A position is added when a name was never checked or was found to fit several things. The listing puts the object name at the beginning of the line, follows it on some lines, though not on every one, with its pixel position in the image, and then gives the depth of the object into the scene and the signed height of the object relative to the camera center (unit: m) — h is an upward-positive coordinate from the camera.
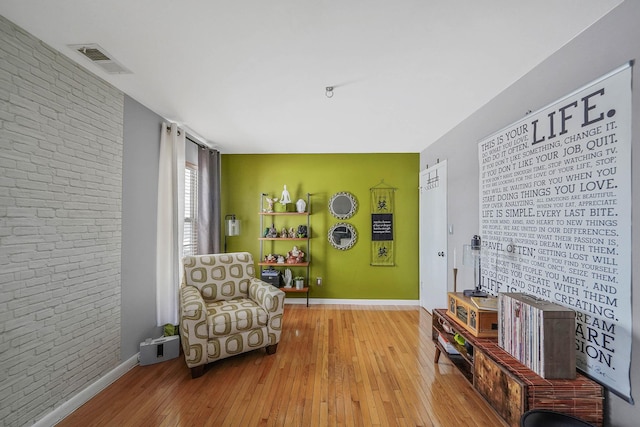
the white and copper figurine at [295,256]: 4.03 -0.67
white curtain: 2.64 -0.17
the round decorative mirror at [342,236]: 4.14 -0.35
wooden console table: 1.32 -0.96
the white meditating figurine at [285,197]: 4.05 +0.28
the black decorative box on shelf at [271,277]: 3.89 -0.96
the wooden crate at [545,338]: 1.38 -0.70
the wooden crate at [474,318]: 1.83 -0.78
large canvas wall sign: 1.26 -0.01
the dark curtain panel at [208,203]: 3.58 +0.16
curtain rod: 3.34 +1.01
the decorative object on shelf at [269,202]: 4.10 +0.20
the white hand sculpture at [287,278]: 4.00 -1.01
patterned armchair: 2.18 -0.93
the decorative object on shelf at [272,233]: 4.07 -0.30
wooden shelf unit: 3.99 -0.44
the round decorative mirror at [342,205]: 4.15 +0.15
